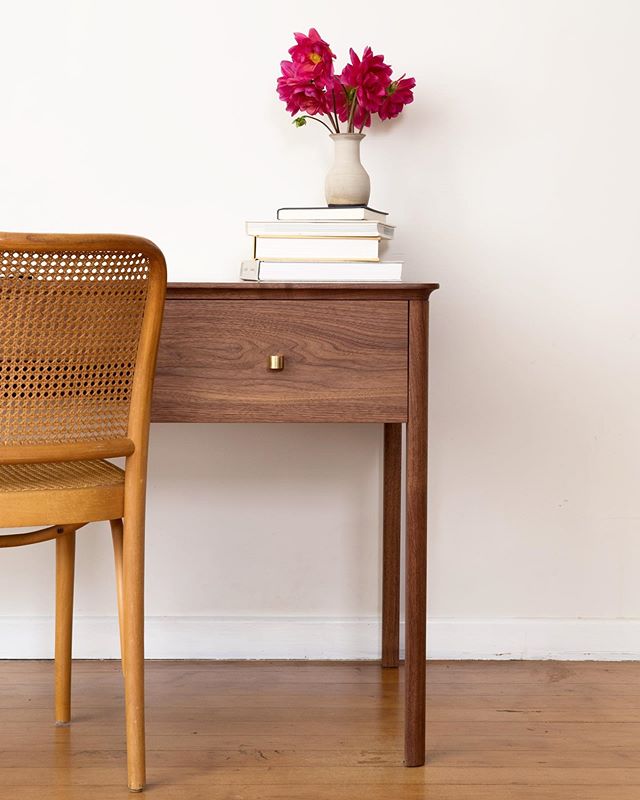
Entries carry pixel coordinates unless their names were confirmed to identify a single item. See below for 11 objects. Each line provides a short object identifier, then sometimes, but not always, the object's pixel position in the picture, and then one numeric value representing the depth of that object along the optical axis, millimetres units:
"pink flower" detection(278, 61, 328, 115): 1946
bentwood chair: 1367
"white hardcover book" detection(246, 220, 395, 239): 1716
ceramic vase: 1904
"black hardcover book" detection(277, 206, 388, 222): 1734
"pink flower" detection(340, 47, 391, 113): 1926
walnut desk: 1593
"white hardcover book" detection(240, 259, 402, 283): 1666
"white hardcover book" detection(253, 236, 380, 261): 1707
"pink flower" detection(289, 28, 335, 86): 1912
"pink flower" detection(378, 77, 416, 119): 2004
